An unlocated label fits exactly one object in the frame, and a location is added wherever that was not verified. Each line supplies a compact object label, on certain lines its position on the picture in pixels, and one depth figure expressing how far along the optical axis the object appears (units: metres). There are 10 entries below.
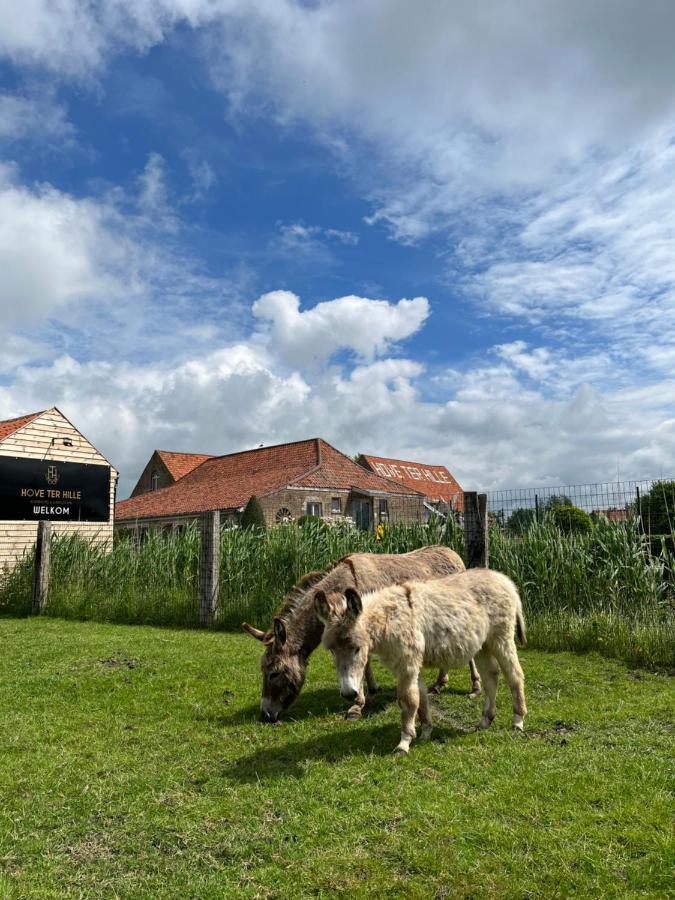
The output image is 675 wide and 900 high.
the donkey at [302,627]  6.55
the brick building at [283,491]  34.88
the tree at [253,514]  30.92
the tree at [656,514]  11.18
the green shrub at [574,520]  11.60
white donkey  5.27
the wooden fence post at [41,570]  16.20
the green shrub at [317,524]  14.63
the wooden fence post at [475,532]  10.62
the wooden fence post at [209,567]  13.34
